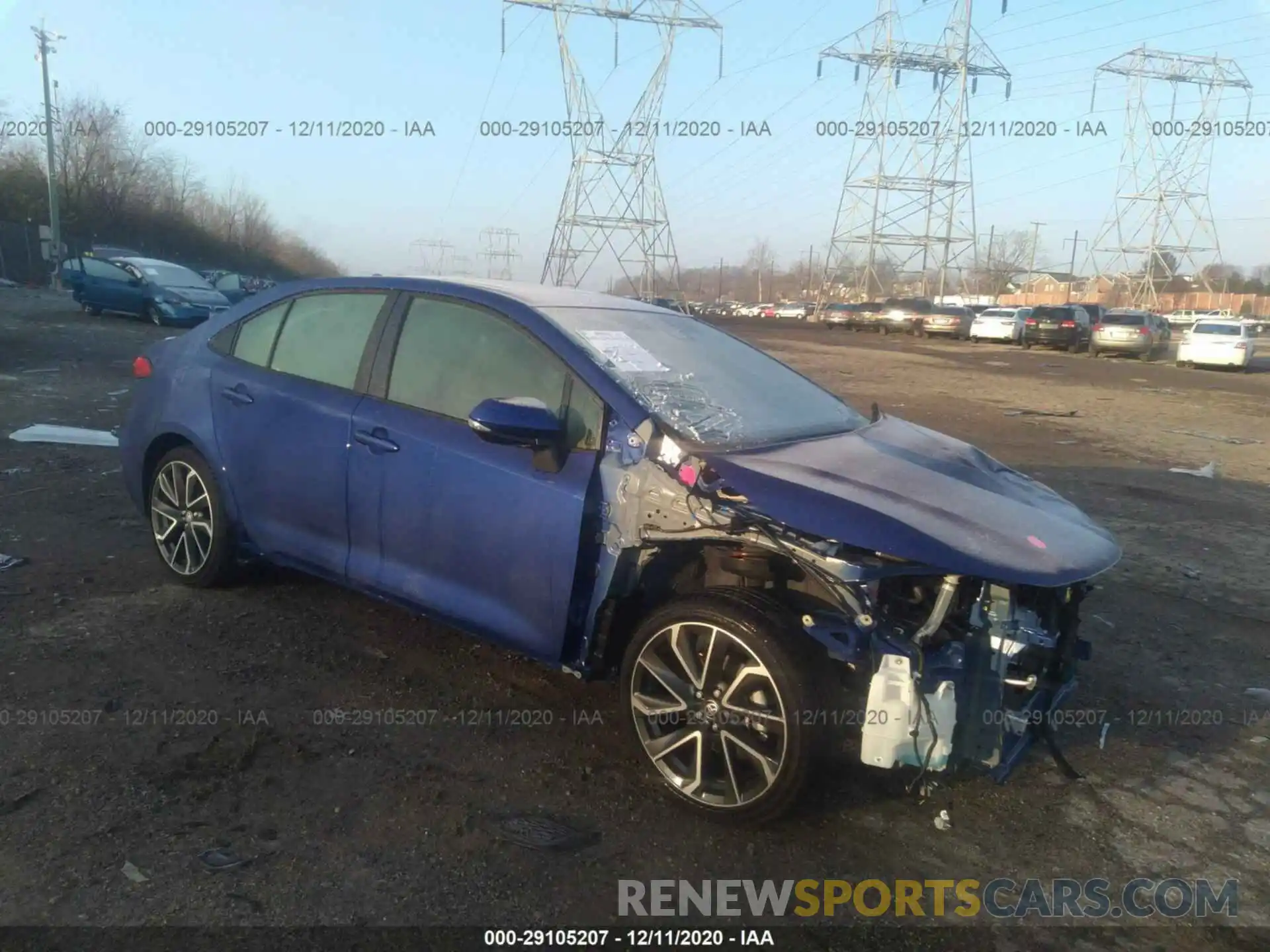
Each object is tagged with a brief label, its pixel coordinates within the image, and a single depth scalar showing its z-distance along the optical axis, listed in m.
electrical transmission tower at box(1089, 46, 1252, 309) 51.41
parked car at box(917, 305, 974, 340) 42.88
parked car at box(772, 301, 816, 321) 71.06
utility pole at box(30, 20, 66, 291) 37.53
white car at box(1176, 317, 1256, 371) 27.88
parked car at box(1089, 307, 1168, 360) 32.16
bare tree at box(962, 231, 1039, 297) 97.94
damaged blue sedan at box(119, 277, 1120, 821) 3.08
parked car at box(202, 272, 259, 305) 23.72
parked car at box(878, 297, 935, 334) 44.94
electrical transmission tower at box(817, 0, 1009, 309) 49.28
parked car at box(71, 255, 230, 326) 20.45
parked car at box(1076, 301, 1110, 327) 38.79
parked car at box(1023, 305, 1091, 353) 35.41
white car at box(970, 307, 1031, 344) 38.97
